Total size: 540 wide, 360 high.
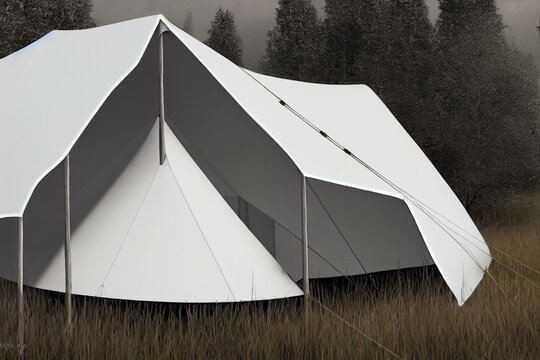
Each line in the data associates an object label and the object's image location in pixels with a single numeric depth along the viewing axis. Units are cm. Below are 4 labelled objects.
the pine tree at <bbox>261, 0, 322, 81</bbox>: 3069
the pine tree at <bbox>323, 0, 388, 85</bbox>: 2687
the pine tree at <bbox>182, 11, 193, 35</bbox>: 6944
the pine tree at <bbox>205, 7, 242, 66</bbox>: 3884
